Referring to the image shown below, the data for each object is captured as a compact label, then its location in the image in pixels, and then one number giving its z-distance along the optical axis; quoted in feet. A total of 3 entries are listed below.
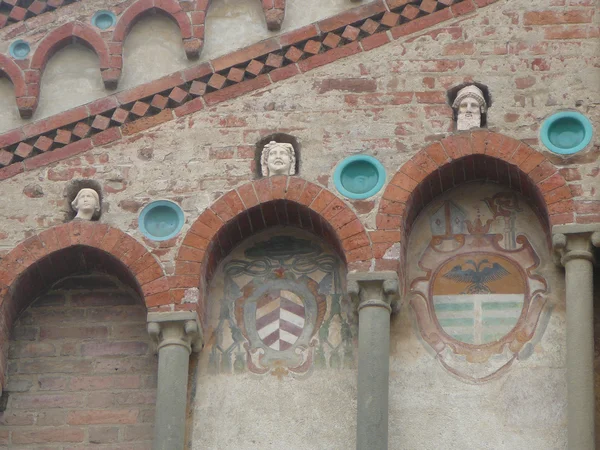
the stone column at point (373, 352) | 47.11
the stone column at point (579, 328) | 46.44
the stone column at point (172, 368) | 47.91
